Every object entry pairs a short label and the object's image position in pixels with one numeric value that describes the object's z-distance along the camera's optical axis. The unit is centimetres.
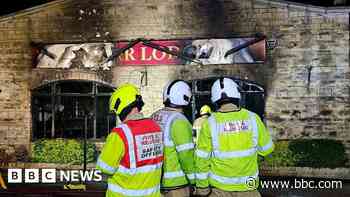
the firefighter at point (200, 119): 1064
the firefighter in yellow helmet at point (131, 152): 358
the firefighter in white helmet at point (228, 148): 415
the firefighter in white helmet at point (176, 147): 475
